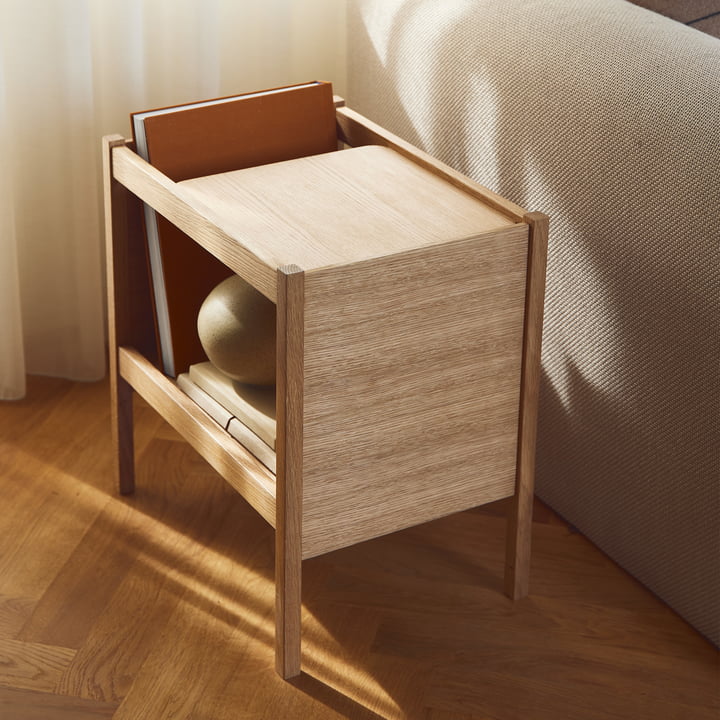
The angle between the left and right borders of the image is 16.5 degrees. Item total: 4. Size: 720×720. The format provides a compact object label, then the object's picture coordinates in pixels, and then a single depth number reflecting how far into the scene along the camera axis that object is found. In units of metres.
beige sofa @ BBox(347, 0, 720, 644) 2.76
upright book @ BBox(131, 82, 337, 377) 2.90
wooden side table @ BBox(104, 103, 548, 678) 2.69
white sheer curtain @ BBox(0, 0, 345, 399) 3.23
